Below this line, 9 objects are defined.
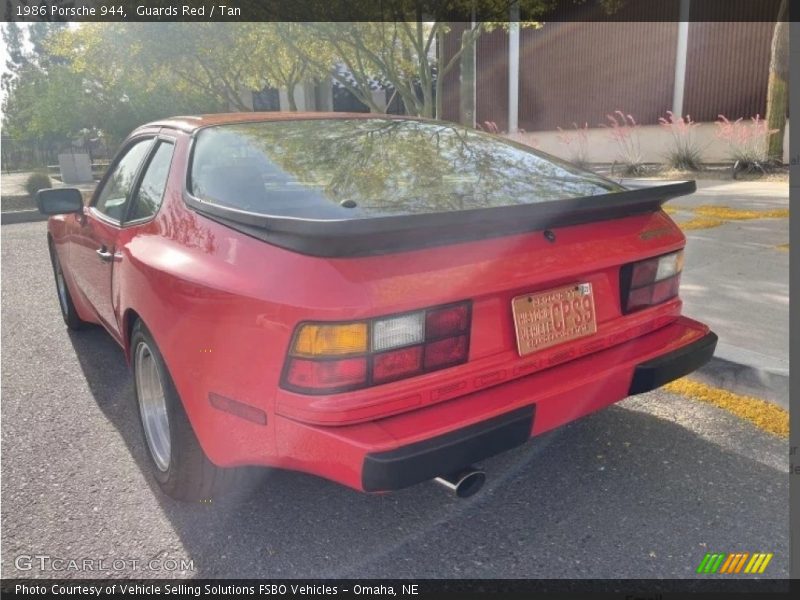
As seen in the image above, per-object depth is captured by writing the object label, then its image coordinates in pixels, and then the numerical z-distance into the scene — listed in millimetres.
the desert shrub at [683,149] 12977
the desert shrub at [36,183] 15213
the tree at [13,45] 55981
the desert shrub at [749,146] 11398
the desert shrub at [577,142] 16734
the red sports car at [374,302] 1909
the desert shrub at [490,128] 18303
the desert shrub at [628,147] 13375
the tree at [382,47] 10312
